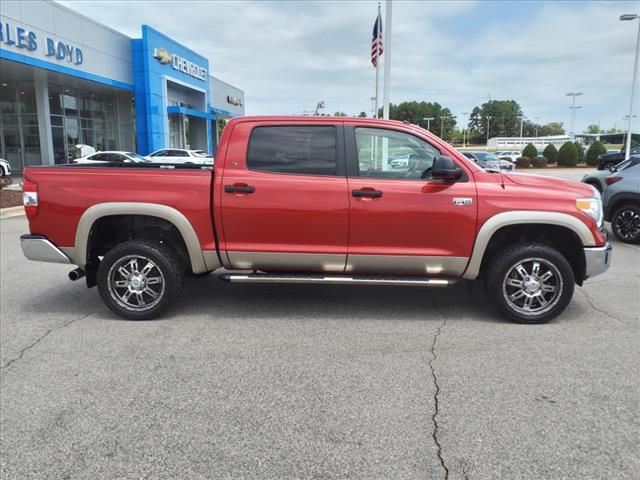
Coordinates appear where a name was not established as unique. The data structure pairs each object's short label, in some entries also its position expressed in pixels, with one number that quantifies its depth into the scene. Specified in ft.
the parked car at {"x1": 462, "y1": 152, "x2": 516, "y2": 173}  96.67
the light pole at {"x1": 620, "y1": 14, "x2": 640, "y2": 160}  82.40
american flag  58.90
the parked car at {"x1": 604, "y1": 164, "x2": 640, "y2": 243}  29.73
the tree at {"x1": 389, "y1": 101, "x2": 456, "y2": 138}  419.74
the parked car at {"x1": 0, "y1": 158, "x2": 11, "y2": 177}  77.59
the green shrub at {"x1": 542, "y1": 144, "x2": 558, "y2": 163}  157.38
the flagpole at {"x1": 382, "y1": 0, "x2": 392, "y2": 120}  53.52
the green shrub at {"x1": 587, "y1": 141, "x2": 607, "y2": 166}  151.75
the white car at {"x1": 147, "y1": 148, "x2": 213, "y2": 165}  86.74
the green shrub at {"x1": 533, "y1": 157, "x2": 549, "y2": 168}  152.97
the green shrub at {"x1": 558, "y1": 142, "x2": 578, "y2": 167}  150.90
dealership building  78.23
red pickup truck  15.49
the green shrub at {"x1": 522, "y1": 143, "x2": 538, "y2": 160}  158.81
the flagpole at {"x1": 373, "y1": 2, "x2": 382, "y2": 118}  58.92
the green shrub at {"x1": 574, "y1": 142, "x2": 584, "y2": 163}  156.98
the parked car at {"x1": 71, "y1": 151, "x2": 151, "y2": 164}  79.51
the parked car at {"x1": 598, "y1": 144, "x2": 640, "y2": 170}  96.51
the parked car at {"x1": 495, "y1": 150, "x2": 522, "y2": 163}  171.48
